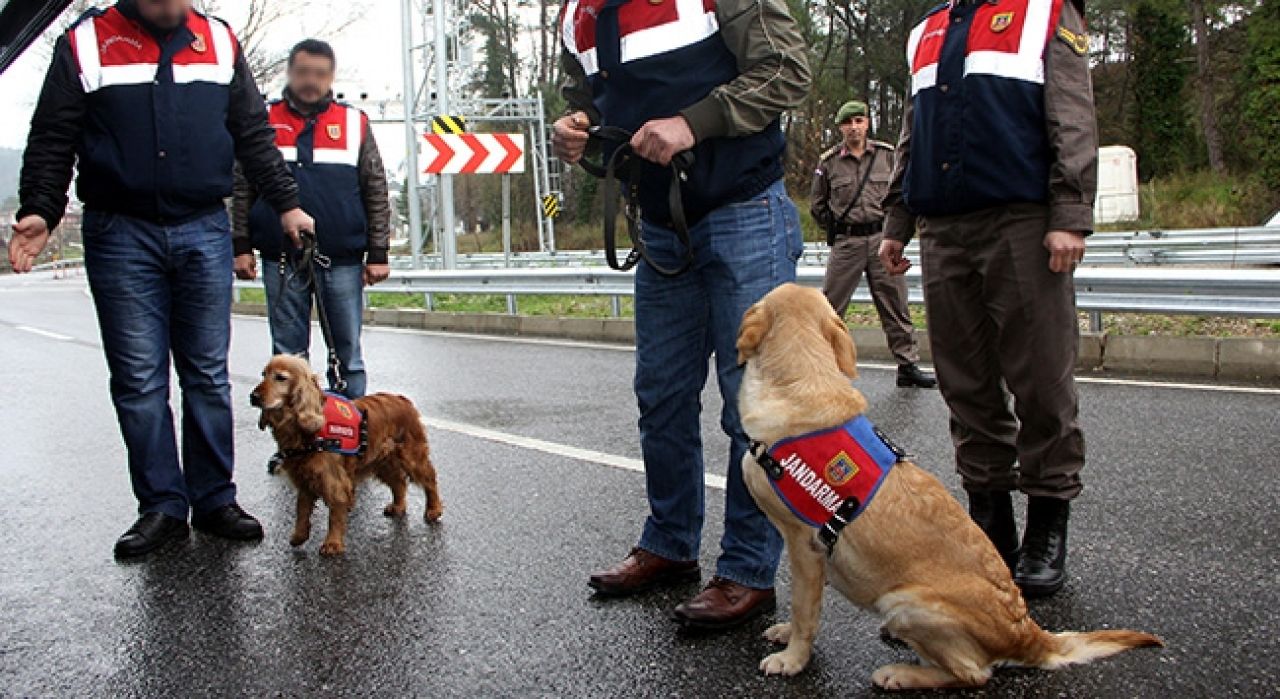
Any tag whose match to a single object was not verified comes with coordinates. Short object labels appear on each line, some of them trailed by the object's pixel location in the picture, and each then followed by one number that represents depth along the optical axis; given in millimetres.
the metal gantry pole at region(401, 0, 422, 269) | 20812
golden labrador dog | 2477
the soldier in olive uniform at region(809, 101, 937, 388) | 7619
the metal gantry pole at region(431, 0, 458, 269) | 19094
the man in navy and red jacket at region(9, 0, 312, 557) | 3854
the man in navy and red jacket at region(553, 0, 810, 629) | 2965
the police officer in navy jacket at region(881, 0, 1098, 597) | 3121
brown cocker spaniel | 3898
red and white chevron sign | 15828
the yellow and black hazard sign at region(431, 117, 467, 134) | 17000
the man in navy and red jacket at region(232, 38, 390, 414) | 5477
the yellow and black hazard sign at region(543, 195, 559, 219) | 23781
